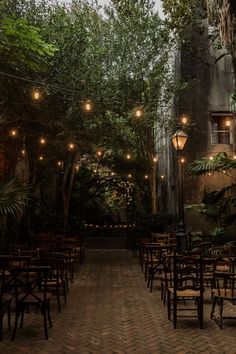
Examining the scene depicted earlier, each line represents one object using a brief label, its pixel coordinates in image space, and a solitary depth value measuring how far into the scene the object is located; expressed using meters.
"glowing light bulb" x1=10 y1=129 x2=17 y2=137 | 15.82
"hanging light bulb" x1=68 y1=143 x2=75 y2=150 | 17.87
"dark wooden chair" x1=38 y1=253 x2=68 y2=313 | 7.95
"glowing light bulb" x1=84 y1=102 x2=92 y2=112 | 14.90
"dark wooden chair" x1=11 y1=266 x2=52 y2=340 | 6.70
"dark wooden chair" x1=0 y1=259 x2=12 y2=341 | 6.63
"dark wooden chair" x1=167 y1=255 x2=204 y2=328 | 7.22
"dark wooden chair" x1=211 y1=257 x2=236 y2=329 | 7.17
